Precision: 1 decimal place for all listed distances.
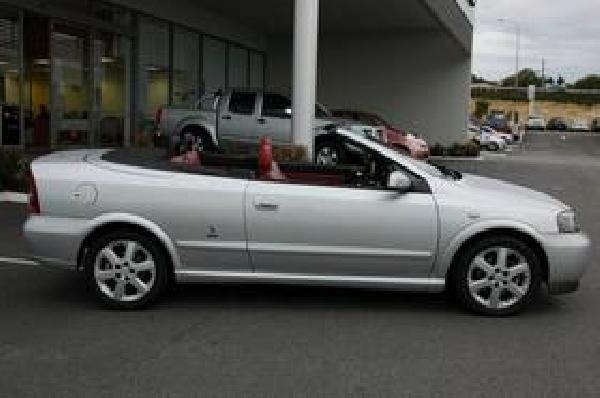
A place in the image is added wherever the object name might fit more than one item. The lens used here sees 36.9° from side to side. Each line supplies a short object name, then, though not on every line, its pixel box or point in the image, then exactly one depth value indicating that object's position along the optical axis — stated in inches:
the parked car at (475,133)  1801.2
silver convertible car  271.1
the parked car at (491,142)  1839.3
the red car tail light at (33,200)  275.7
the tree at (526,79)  6272.6
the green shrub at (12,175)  528.1
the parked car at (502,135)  1930.6
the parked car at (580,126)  3659.0
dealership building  762.2
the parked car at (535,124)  3589.1
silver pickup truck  781.9
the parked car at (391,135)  931.3
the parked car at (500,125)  2337.4
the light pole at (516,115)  3126.2
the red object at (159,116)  822.5
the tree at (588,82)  5994.1
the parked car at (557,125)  3715.6
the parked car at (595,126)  3521.2
